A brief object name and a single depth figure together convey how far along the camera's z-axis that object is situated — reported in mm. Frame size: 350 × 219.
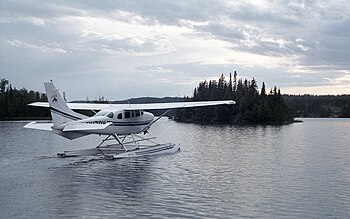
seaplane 18531
